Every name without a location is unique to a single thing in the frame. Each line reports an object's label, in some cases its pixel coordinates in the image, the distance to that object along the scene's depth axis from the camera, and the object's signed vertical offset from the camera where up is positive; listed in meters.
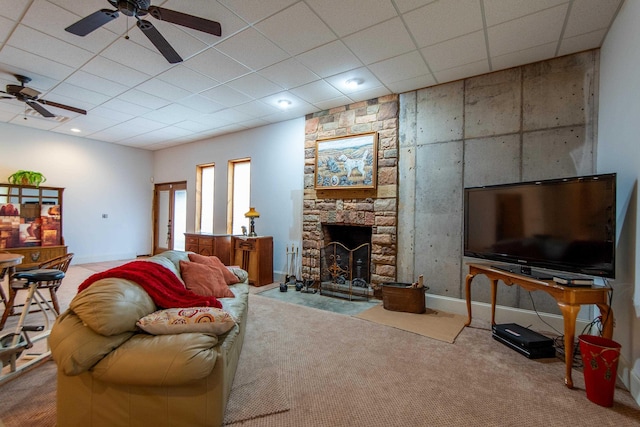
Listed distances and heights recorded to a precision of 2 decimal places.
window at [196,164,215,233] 6.84 +0.33
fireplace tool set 4.72 -1.15
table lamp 5.27 -0.07
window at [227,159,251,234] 6.10 +0.40
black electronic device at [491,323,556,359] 2.54 -1.16
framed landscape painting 4.34 +0.82
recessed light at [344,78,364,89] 3.79 +1.78
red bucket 1.88 -1.03
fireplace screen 4.52 -0.94
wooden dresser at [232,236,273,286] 4.97 -0.80
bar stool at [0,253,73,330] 2.56 -0.69
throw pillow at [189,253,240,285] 3.10 -0.58
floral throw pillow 1.64 -0.65
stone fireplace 4.20 +0.22
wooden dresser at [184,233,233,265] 5.60 -0.68
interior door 7.42 -0.13
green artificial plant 5.54 +0.61
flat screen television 2.23 -0.07
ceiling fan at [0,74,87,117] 3.79 +1.57
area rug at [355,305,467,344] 3.05 -1.27
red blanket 1.86 -0.51
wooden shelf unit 5.20 -0.23
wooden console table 2.12 -0.66
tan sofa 1.45 -0.82
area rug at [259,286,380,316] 3.85 -1.29
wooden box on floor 3.66 -1.10
